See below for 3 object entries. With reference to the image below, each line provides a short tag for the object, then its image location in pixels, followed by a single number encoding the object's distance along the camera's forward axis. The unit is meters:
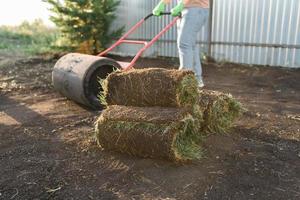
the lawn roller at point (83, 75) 4.95
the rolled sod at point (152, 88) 3.46
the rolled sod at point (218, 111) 3.94
